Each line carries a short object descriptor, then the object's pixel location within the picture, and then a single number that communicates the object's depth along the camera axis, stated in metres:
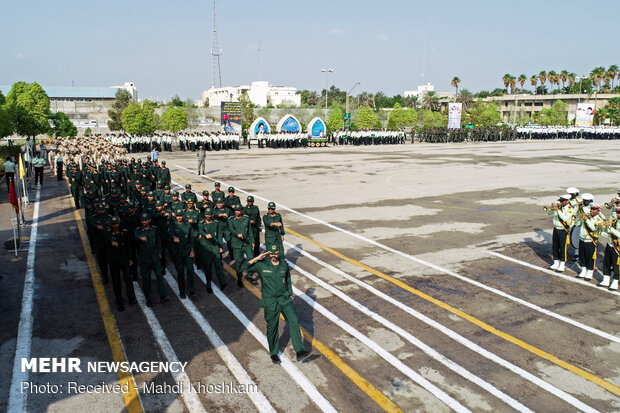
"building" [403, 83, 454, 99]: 176.88
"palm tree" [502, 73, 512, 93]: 130.12
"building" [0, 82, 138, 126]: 115.33
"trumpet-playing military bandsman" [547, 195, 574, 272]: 10.80
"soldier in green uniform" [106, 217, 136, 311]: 8.80
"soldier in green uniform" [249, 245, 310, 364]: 6.75
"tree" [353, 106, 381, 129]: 72.56
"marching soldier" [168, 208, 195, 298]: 9.25
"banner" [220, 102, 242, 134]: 50.56
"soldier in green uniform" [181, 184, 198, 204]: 12.15
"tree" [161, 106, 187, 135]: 63.62
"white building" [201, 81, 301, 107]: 168.50
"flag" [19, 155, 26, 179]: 16.78
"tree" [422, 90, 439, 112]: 111.74
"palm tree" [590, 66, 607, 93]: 118.19
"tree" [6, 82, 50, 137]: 39.25
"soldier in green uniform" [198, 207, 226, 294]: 9.62
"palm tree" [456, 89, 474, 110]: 107.88
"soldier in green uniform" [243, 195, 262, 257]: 11.27
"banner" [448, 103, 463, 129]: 63.34
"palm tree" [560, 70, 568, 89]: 126.32
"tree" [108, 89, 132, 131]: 86.95
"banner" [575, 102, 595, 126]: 76.69
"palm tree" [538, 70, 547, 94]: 128.62
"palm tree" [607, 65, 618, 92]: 116.19
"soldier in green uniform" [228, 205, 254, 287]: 9.98
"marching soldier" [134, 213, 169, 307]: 8.91
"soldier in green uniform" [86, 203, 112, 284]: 9.92
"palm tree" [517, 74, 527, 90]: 129.12
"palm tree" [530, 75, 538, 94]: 129.62
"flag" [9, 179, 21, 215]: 12.45
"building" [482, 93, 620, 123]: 117.00
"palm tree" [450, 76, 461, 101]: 117.31
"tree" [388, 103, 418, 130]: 81.00
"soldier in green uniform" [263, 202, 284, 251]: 10.12
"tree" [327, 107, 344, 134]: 71.25
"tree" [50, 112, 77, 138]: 66.11
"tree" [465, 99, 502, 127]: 87.62
